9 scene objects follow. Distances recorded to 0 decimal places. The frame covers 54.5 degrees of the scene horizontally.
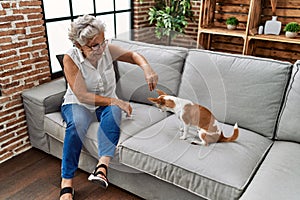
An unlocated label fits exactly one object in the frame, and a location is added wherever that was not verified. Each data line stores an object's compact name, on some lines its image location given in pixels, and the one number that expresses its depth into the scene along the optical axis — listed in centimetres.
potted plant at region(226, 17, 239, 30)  306
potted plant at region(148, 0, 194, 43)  323
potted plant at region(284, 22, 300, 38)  271
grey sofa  142
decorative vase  288
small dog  161
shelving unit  289
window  252
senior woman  171
